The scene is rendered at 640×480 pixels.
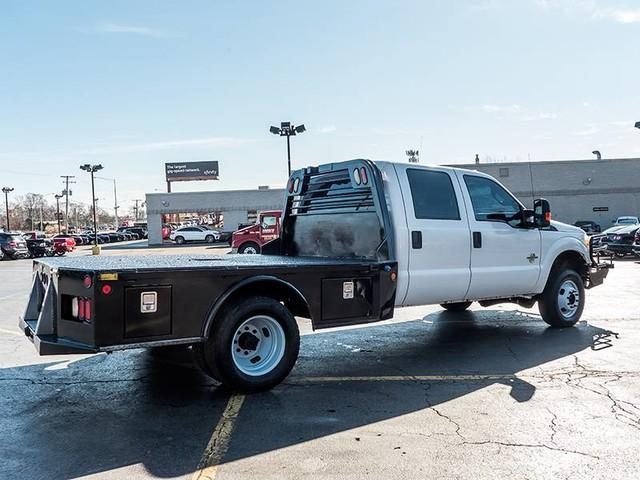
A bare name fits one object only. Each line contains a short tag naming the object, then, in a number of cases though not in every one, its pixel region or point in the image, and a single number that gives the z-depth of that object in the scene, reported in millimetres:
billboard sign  79000
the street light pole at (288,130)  31656
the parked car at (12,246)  33091
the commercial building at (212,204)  55312
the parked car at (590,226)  39512
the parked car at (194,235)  53812
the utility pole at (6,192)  93500
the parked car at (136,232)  80225
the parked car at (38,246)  35844
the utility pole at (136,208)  158925
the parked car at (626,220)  35122
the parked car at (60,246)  37281
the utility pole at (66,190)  103312
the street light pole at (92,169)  43250
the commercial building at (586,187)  44688
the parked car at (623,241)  19797
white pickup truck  4645
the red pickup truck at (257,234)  24016
